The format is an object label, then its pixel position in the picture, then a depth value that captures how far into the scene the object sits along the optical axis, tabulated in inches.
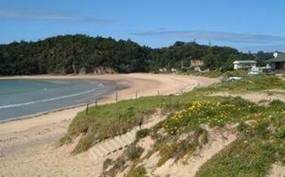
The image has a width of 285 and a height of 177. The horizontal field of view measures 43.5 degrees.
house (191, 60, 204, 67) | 3910.3
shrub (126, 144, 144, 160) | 351.6
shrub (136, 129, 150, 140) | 373.1
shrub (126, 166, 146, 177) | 306.7
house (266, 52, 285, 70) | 1868.9
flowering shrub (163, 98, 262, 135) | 327.3
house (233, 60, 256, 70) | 2877.5
